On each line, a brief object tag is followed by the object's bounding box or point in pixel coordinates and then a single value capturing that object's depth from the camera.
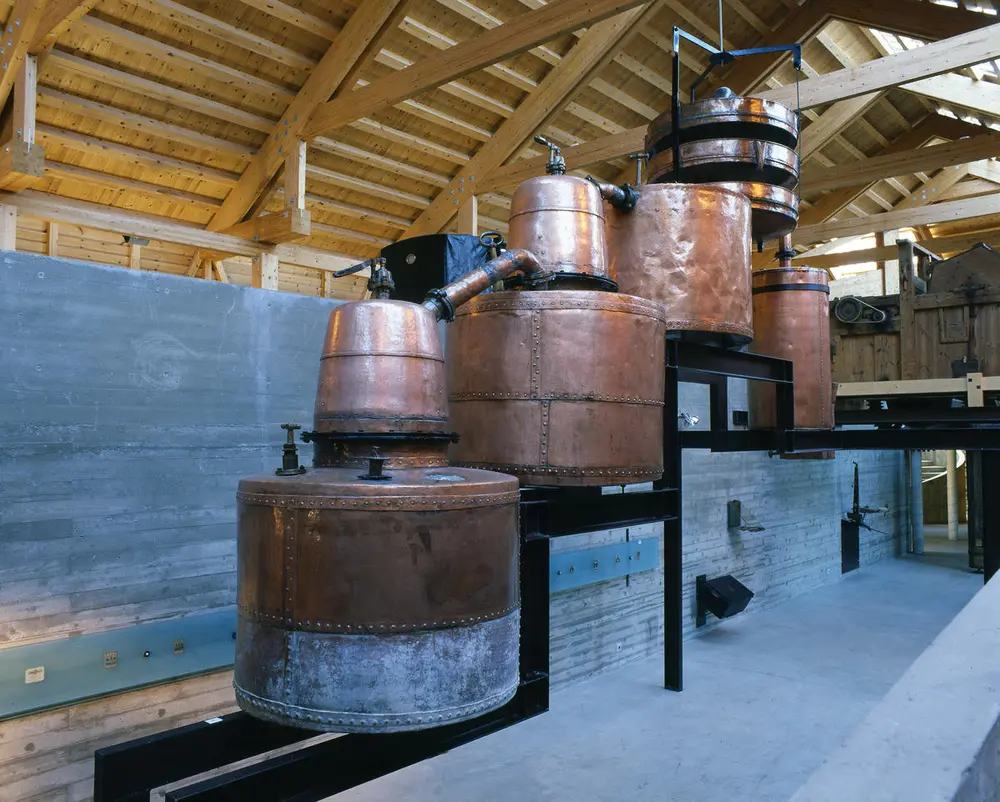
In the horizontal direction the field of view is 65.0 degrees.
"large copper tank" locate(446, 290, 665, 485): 3.86
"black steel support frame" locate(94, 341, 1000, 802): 2.84
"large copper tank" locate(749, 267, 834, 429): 6.69
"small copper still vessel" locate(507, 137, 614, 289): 4.12
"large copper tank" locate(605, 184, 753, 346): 4.91
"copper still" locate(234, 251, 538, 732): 2.69
